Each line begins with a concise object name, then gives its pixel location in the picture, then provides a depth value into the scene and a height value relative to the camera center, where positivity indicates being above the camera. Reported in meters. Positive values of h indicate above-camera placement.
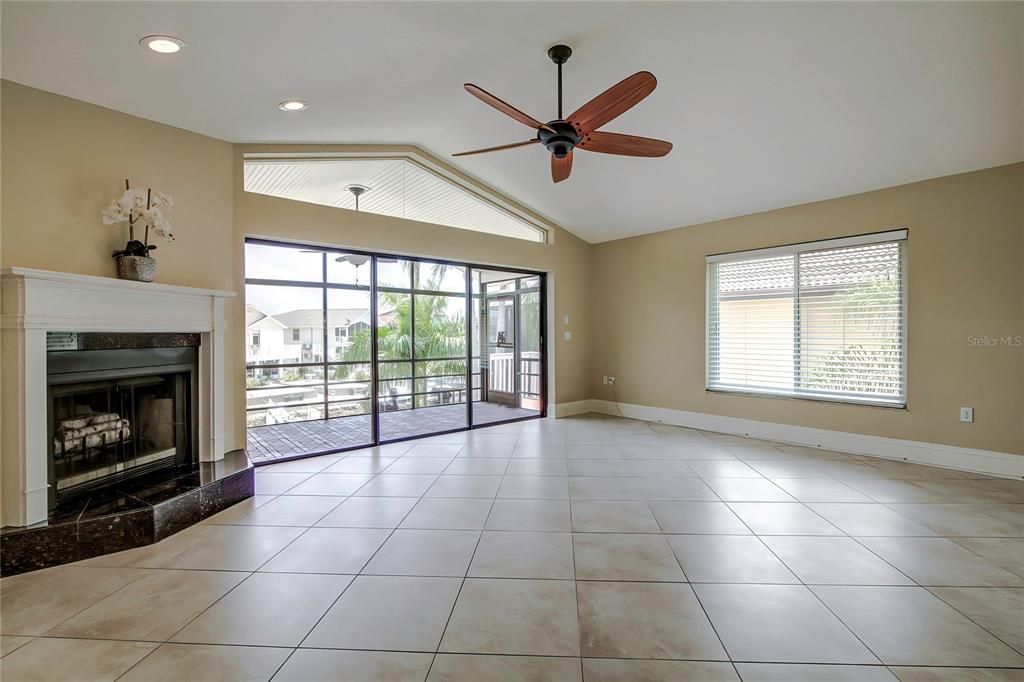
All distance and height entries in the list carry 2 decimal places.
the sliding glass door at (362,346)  4.75 -0.06
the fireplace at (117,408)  2.76 -0.45
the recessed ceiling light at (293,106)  3.42 +1.75
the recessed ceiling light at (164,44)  2.52 +1.64
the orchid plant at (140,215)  3.07 +0.86
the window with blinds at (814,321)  4.46 +0.18
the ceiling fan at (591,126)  2.48 +1.30
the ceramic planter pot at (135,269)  3.09 +0.49
